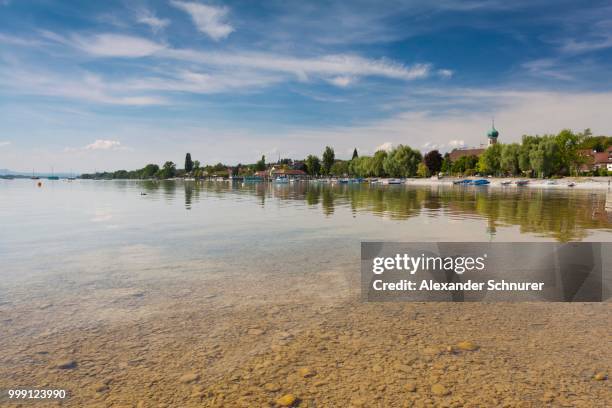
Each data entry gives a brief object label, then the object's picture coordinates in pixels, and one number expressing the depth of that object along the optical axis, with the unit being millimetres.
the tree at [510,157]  144250
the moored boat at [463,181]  145400
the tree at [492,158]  165250
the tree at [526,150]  137250
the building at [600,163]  188738
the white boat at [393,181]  171000
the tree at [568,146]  140500
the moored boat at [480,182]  136250
